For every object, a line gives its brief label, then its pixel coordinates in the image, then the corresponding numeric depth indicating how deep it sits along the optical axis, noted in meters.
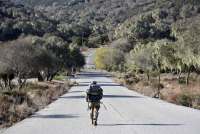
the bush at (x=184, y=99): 35.42
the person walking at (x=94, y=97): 21.70
